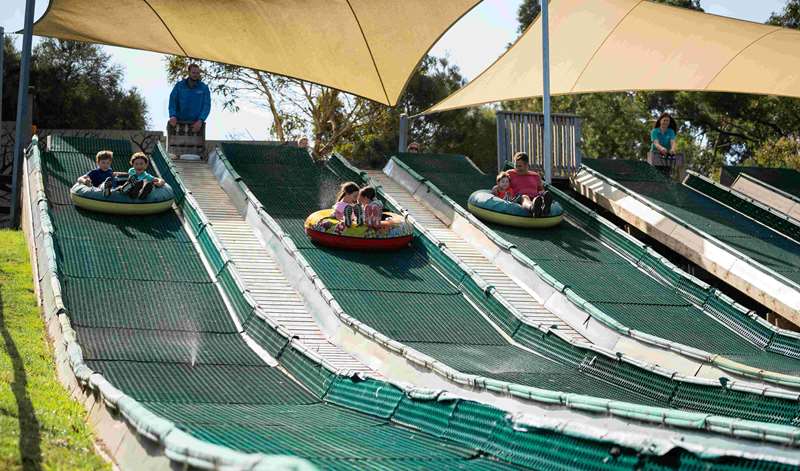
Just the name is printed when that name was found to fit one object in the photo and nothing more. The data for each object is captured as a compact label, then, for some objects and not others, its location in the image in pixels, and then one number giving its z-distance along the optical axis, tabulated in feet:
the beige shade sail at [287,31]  76.54
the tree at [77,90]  145.38
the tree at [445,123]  174.19
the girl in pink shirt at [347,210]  55.37
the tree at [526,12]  224.94
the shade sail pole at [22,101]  69.00
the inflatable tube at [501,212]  63.41
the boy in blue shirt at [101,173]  57.36
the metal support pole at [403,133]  86.62
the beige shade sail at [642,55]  78.84
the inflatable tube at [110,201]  56.03
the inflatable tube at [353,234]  55.11
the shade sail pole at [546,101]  75.05
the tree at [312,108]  141.69
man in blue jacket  71.51
